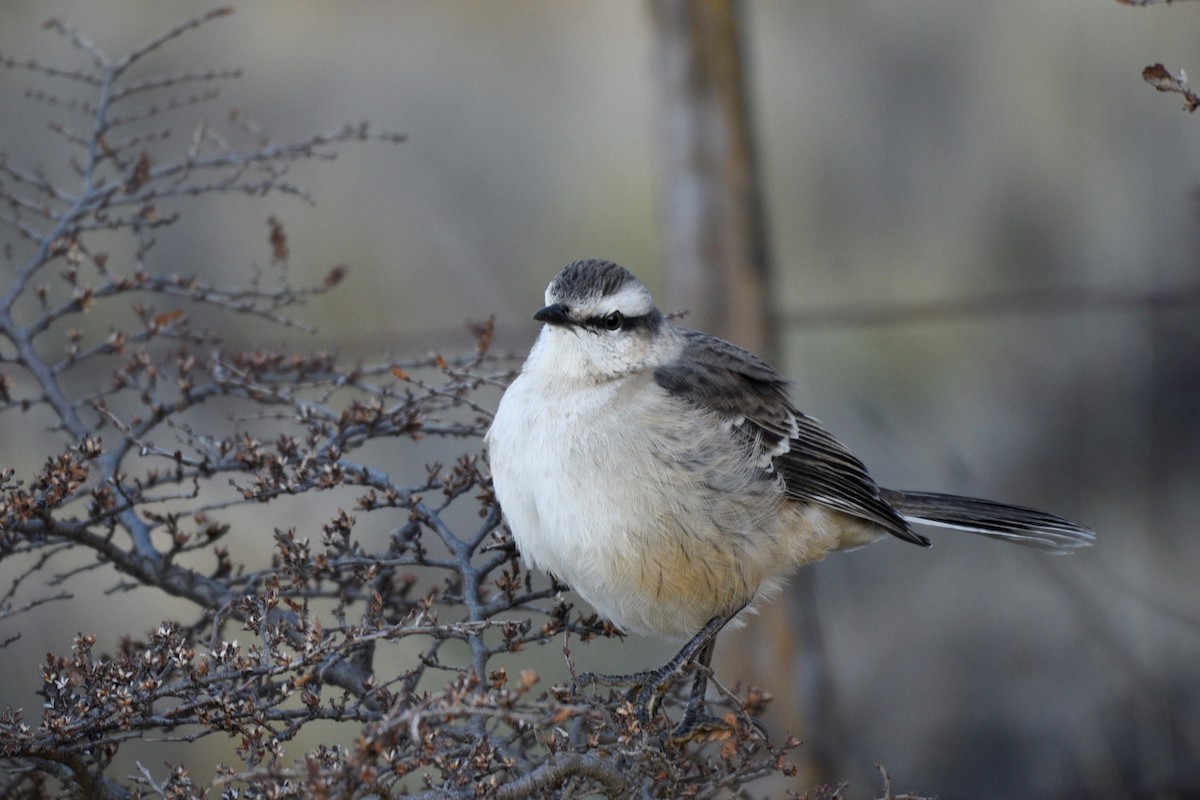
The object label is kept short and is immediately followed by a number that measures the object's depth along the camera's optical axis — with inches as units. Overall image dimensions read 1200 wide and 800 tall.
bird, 269.4
